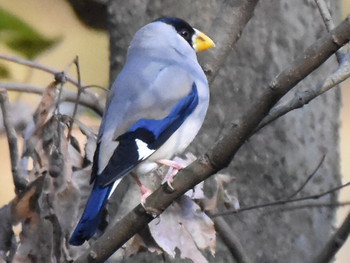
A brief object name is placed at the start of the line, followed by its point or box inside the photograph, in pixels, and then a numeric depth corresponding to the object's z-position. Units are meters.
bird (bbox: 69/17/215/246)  4.50
